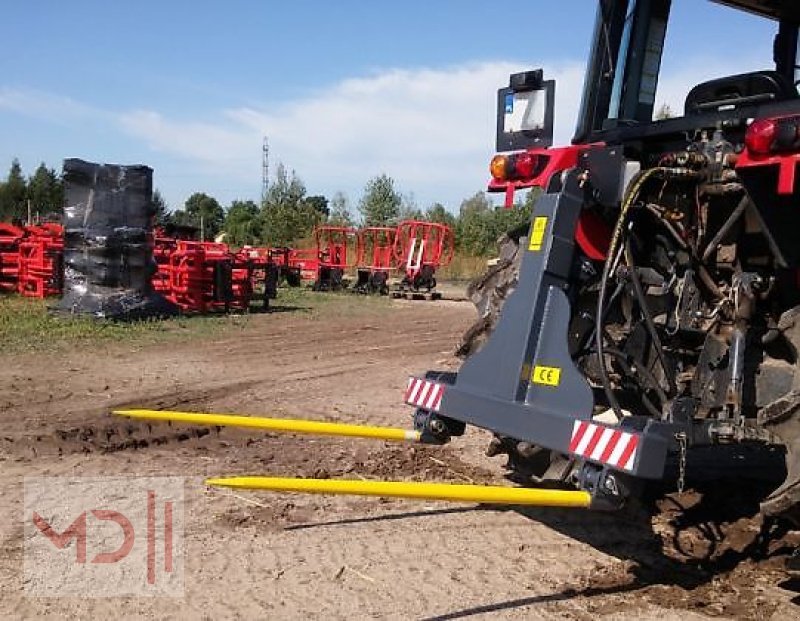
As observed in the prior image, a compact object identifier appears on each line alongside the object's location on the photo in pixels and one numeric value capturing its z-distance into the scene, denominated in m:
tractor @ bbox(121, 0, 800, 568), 3.44
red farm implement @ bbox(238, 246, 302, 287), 16.28
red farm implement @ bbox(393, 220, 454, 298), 21.42
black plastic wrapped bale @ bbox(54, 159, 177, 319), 12.30
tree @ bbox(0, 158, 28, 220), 51.69
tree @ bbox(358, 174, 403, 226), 42.75
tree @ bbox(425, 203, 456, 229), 42.61
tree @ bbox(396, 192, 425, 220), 45.46
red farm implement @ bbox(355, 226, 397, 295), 21.62
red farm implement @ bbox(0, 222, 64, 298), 15.26
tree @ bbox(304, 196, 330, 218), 66.41
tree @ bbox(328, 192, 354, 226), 46.81
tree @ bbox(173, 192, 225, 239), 60.13
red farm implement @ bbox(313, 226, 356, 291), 21.92
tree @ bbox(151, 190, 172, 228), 40.49
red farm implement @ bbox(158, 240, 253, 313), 14.30
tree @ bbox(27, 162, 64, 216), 53.94
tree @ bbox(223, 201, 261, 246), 46.22
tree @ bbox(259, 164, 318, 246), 38.81
